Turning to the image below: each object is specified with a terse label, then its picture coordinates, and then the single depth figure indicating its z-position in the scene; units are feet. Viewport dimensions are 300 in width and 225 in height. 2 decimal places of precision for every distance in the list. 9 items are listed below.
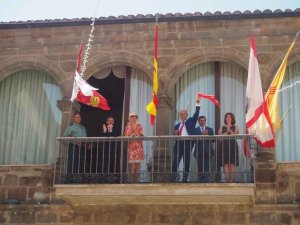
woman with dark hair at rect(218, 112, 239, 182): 41.01
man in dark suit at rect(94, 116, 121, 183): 43.73
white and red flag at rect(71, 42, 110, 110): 42.04
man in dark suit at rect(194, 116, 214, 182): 40.86
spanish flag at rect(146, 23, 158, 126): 41.84
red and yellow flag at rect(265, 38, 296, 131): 40.73
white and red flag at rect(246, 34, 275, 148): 39.81
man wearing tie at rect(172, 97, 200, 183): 41.68
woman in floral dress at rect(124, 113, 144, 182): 41.85
